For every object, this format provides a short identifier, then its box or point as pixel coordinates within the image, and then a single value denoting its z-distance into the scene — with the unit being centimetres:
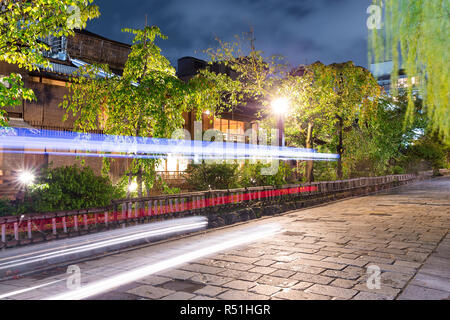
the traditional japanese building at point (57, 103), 1491
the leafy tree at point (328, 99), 1845
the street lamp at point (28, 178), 843
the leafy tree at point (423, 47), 395
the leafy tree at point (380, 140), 2416
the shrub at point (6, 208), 780
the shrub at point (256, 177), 1537
